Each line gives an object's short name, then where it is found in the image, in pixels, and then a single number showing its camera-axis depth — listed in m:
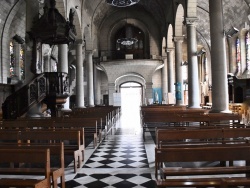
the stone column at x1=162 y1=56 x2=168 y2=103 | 32.31
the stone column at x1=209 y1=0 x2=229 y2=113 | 10.41
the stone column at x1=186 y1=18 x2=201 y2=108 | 15.41
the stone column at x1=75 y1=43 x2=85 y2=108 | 20.49
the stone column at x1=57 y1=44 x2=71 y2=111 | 15.31
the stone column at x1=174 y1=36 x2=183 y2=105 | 20.14
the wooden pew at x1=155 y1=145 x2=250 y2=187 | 3.43
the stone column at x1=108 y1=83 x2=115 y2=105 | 32.84
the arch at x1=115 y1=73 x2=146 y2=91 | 36.78
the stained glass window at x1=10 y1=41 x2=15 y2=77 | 22.20
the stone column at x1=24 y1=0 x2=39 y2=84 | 11.62
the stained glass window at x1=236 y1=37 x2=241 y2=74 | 24.15
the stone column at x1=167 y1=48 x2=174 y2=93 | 25.67
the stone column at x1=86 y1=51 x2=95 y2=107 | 25.90
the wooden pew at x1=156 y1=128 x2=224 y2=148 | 5.16
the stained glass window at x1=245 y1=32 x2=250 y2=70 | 22.69
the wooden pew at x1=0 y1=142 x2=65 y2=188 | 3.66
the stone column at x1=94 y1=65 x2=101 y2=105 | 32.73
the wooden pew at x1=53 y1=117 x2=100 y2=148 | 7.69
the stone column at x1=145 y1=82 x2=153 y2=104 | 32.59
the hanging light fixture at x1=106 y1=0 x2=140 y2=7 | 15.04
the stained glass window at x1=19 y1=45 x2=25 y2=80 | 23.20
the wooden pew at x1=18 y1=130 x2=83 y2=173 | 5.54
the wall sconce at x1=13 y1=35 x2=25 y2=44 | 21.64
